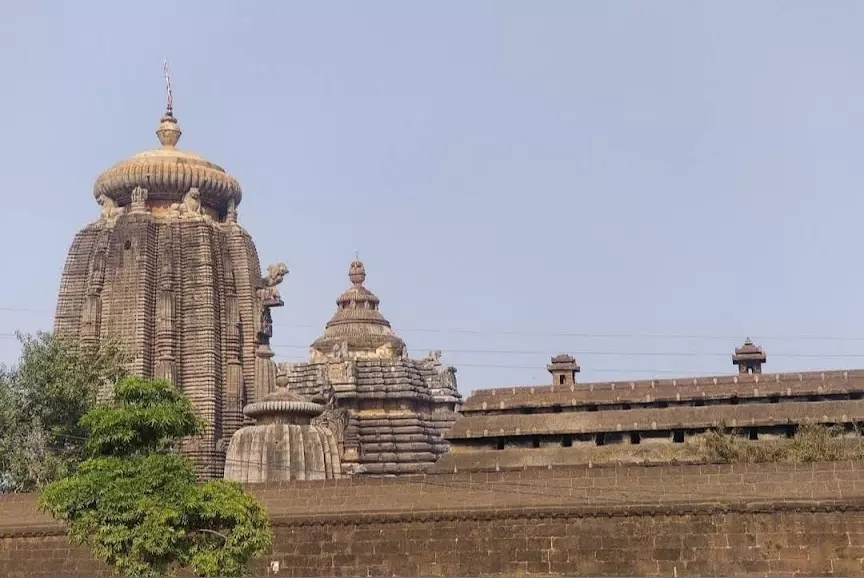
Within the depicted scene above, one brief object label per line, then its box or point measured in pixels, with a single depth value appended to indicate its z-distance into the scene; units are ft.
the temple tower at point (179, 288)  170.30
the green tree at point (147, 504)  79.82
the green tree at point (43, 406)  136.05
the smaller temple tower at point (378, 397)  175.22
